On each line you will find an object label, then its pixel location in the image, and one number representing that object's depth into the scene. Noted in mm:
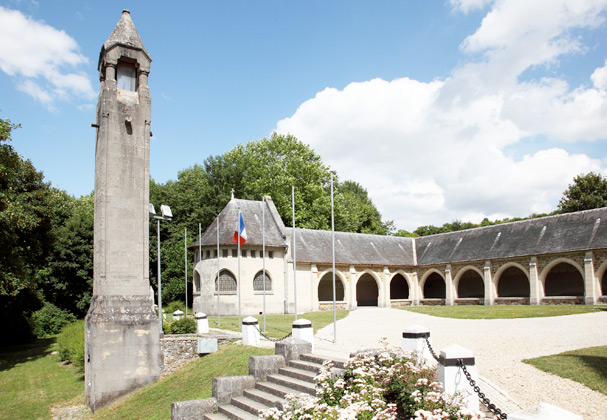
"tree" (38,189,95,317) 30188
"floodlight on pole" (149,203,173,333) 16781
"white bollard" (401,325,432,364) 8120
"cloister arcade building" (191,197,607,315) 28188
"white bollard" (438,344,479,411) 6402
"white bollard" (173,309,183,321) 22234
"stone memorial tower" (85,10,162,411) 13195
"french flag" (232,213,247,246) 19695
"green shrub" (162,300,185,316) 31719
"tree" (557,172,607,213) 39438
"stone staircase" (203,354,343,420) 8680
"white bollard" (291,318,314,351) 11327
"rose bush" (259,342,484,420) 5558
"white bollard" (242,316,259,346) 13852
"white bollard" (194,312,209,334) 17125
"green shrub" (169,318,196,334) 17531
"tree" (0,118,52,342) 18266
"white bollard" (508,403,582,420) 3947
